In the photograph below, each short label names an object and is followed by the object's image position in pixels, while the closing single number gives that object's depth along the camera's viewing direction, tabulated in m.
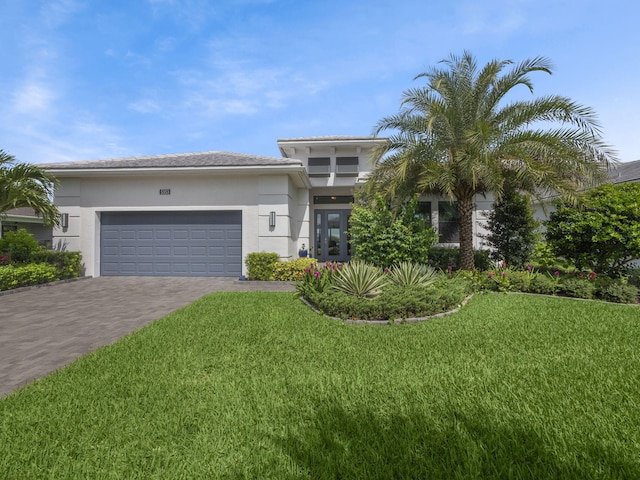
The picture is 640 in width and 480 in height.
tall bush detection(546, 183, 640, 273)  8.75
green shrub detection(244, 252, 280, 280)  12.96
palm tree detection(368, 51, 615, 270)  9.56
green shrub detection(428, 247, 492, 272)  13.64
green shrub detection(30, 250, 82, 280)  12.70
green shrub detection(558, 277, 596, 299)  8.80
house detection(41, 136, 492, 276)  13.95
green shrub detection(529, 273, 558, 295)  9.48
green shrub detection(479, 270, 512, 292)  9.84
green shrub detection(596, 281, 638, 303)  8.22
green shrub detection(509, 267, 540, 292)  9.85
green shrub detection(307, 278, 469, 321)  6.70
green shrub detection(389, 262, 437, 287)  8.26
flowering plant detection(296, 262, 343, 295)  8.52
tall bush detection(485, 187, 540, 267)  12.98
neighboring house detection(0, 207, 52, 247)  22.22
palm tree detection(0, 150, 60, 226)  11.63
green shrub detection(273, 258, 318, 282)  12.70
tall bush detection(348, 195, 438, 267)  11.29
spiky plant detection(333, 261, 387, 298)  7.54
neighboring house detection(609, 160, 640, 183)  14.91
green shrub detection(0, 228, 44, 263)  12.38
